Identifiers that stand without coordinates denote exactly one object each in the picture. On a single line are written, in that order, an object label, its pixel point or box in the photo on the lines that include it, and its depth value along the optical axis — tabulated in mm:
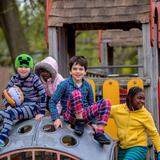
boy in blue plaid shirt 8097
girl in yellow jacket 8710
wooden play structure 10558
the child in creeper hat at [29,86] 8673
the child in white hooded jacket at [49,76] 9304
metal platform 7629
